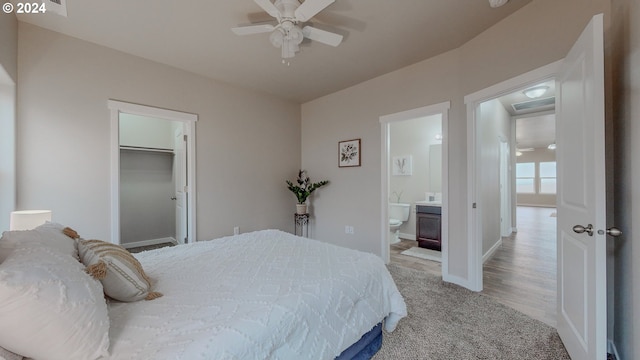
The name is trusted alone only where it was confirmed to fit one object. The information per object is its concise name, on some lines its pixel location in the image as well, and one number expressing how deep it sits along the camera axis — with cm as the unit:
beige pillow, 112
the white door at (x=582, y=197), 133
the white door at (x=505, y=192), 482
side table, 446
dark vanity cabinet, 412
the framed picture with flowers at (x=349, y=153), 386
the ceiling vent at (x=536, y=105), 438
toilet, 480
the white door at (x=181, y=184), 342
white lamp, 180
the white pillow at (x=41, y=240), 92
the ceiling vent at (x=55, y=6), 158
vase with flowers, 429
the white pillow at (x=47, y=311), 70
